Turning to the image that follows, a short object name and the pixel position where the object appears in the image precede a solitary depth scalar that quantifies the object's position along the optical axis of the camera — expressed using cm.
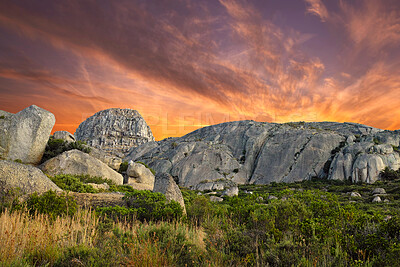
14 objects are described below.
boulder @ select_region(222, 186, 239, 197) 3622
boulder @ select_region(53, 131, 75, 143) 2443
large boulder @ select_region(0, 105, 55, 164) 1933
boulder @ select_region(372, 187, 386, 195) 3168
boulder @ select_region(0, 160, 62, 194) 1020
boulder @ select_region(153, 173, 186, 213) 1268
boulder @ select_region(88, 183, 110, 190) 1681
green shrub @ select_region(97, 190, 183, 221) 933
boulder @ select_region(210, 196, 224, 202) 3020
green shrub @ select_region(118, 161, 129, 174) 2743
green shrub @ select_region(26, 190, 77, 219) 857
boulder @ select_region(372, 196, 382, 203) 2581
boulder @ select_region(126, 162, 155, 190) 2606
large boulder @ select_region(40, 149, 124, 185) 1941
